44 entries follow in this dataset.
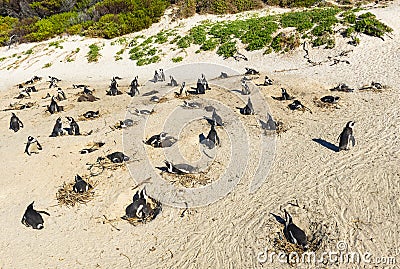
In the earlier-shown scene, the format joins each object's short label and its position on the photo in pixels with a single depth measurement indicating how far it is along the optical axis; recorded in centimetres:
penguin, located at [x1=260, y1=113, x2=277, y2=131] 1297
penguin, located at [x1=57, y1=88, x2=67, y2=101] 1853
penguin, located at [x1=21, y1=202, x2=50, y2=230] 886
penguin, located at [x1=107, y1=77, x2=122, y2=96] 1847
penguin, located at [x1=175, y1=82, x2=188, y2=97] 1700
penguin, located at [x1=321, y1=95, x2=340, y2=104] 1486
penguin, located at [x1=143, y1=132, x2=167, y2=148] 1220
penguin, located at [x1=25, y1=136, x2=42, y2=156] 1259
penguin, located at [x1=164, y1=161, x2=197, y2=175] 1061
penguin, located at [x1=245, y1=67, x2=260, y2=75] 1998
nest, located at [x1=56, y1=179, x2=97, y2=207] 977
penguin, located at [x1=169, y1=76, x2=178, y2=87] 1911
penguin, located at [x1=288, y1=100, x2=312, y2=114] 1457
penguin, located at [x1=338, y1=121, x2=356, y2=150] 1107
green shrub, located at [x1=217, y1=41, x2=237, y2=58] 2339
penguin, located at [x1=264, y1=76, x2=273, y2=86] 1773
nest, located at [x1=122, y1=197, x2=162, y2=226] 889
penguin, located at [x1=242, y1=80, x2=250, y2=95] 1656
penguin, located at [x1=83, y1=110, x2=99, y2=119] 1540
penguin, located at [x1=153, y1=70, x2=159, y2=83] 2052
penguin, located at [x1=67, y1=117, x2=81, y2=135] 1352
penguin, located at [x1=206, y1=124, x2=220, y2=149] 1185
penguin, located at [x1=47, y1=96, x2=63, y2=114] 1643
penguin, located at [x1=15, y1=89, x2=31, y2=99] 1994
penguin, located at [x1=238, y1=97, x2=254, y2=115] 1429
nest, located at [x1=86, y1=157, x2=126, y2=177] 1101
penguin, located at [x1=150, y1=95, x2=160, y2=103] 1651
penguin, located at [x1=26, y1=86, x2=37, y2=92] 2092
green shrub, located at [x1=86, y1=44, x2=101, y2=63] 2539
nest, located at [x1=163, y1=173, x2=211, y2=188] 1021
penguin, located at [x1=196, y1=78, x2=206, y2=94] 1706
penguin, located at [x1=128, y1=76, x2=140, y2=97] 1813
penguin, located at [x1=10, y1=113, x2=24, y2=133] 1487
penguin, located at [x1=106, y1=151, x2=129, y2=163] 1137
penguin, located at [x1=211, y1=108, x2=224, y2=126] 1332
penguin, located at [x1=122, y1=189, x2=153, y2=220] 893
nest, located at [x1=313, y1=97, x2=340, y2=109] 1463
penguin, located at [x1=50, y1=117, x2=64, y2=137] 1355
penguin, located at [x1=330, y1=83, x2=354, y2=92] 1616
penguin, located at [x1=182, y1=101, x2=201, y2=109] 1516
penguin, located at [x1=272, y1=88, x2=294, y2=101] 1574
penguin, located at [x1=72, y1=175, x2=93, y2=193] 1003
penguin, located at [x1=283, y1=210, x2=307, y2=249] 768
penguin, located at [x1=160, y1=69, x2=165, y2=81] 2069
